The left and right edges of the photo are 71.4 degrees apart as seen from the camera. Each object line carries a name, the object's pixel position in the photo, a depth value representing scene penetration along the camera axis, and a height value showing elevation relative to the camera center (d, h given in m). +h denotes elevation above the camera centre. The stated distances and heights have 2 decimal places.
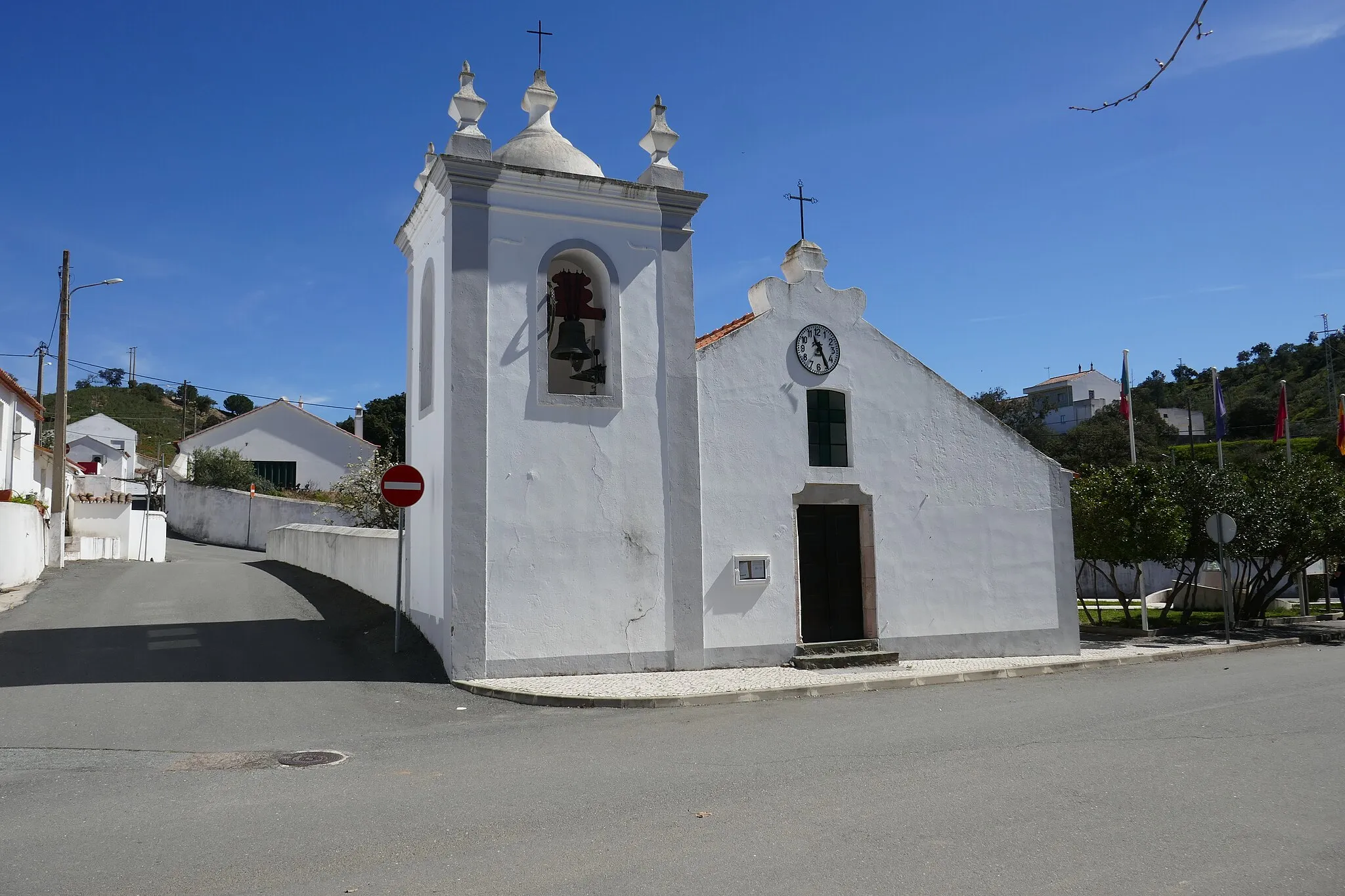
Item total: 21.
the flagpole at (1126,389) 24.20 +4.29
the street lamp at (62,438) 23.44 +3.21
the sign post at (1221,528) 16.94 +0.37
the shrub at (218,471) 42.16 +4.15
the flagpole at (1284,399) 26.83 +4.40
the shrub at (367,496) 23.91 +1.95
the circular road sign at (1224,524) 16.94 +0.39
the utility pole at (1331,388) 55.91 +9.58
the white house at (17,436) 27.05 +3.94
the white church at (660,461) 11.73 +1.33
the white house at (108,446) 46.88 +6.52
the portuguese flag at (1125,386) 24.58 +4.35
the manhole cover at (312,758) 7.36 -1.56
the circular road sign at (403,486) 11.83 +0.94
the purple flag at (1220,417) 26.56 +3.74
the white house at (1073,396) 82.75 +14.81
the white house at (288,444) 48.00 +6.07
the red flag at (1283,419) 27.94 +3.89
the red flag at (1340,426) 27.56 +3.57
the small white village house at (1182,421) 71.38 +10.22
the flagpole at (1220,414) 26.38 +3.84
